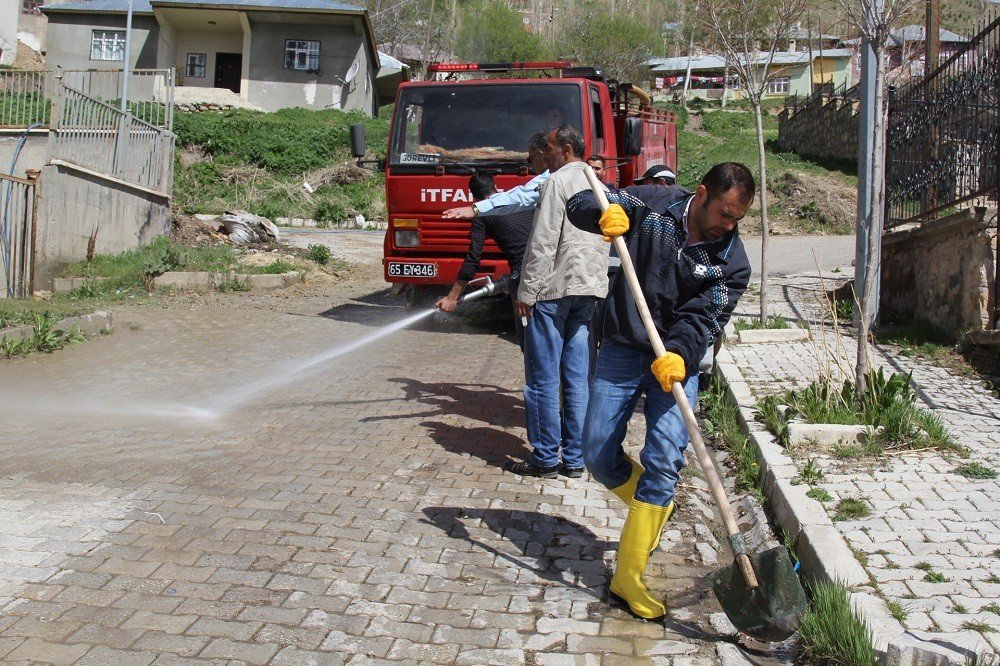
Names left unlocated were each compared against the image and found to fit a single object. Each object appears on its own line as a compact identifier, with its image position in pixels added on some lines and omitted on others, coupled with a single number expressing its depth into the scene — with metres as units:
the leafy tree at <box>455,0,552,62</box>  60.47
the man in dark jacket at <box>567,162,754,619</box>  3.84
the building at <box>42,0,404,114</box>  37.25
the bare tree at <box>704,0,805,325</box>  10.03
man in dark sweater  6.76
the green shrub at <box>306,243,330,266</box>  15.99
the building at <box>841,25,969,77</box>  15.99
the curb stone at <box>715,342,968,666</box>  3.29
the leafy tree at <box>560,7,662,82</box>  56.69
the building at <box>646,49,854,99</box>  68.00
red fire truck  10.02
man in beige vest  5.39
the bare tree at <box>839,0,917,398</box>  6.41
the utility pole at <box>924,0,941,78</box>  13.82
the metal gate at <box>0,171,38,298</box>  11.96
